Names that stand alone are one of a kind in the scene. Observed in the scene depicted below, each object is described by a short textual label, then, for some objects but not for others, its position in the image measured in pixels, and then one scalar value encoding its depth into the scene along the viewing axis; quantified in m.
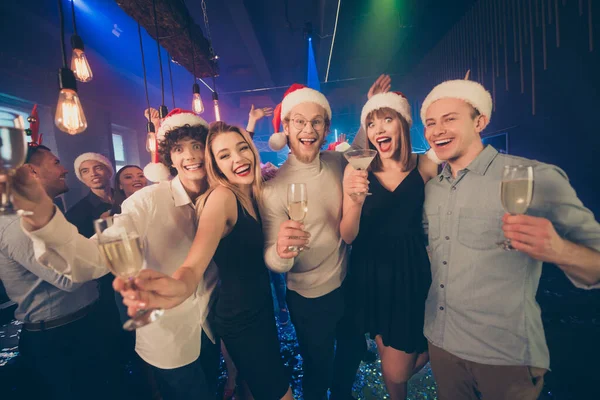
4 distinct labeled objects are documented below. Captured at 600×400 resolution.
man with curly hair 1.53
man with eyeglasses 1.80
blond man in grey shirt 1.12
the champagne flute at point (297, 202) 1.29
